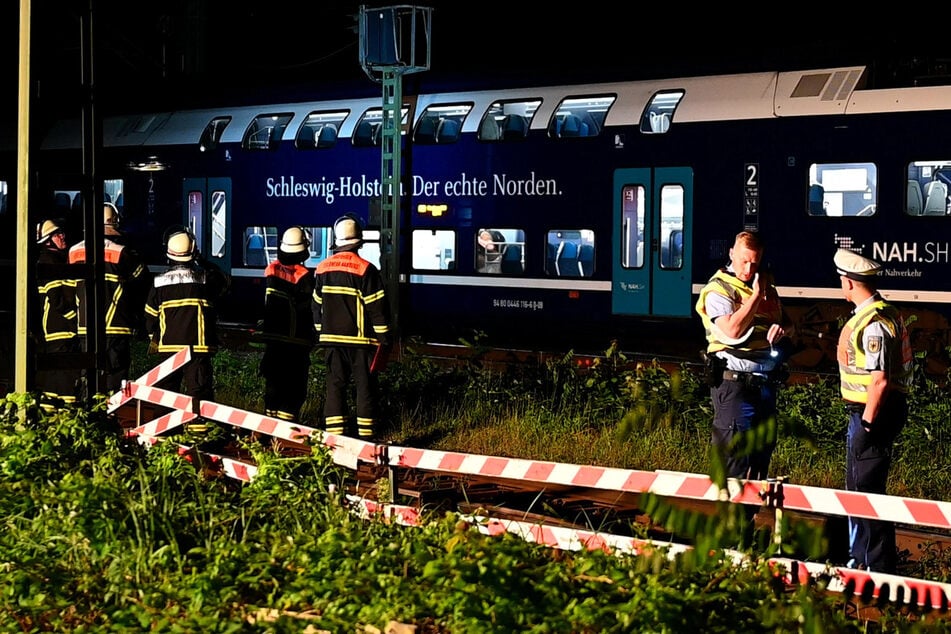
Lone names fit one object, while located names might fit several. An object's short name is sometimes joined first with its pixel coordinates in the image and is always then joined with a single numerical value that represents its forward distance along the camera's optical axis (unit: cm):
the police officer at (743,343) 880
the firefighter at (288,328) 1284
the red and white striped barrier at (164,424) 1001
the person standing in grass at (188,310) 1241
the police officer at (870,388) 798
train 1761
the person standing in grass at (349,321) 1189
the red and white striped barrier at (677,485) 661
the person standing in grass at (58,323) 1341
